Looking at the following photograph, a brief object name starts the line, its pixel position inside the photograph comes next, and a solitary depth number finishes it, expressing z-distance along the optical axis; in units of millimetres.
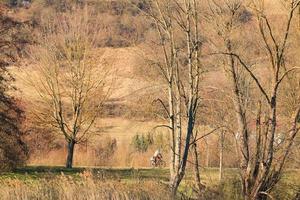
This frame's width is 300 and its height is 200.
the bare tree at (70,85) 69062
